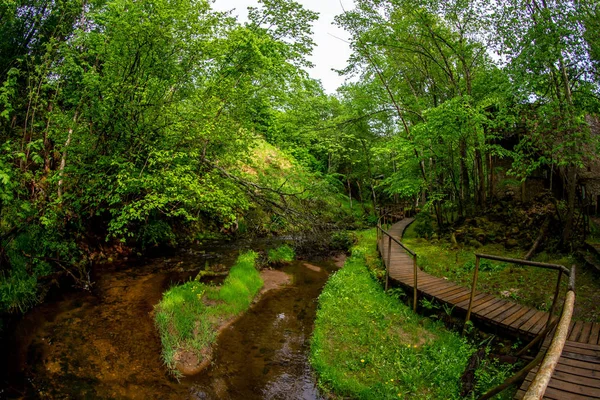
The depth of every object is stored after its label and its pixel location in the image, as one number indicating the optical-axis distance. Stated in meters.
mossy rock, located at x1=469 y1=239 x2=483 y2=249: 13.55
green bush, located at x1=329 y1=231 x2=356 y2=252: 18.36
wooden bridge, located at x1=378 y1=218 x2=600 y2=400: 3.95
